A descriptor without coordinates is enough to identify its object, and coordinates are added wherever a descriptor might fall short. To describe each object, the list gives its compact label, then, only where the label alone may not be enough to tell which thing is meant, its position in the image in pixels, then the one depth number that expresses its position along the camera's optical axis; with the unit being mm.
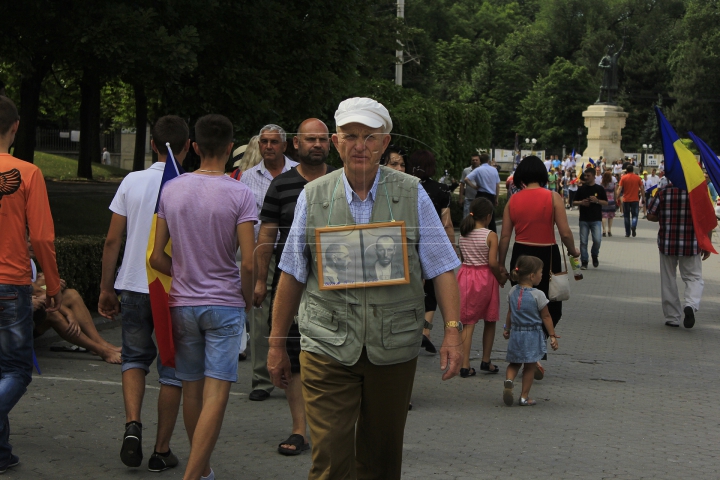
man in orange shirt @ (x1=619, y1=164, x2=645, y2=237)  24828
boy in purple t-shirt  4867
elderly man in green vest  3812
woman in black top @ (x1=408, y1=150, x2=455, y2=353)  7602
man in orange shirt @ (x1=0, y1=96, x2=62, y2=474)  5188
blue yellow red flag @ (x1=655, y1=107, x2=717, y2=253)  11312
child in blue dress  7293
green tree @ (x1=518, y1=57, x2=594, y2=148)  93438
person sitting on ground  8039
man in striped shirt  5512
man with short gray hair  6400
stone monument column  54188
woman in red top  8070
